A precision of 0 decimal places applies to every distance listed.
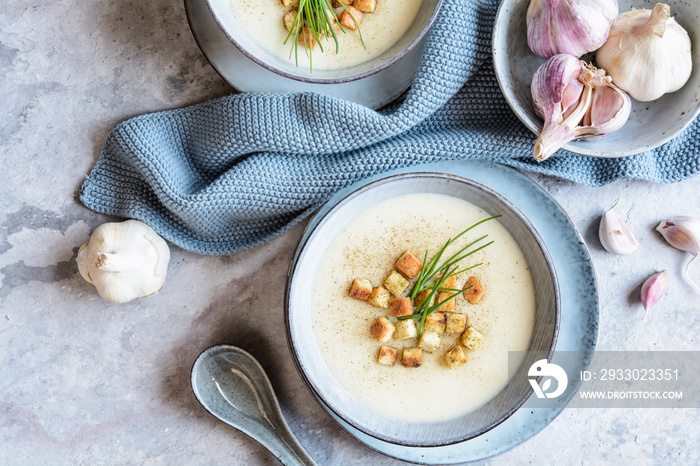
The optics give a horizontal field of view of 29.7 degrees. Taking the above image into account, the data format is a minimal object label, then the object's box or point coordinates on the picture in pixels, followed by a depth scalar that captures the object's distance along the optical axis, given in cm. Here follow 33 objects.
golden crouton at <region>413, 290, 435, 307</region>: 80
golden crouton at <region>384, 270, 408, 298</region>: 79
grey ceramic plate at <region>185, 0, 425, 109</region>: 81
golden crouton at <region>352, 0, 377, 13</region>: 80
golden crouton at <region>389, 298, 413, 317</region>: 79
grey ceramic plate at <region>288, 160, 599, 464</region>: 81
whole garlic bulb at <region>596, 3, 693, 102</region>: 77
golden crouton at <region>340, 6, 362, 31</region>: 80
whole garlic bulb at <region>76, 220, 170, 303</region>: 81
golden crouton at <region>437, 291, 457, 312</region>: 80
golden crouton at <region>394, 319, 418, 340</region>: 79
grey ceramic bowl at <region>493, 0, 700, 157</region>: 79
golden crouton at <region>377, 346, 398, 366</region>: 80
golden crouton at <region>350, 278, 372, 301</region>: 79
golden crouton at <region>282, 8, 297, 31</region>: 80
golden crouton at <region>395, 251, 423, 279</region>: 79
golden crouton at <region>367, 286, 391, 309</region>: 79
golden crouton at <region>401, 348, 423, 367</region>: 79
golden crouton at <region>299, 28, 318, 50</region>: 80
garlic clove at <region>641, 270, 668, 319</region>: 84
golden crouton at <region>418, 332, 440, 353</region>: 80
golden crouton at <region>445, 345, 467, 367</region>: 79
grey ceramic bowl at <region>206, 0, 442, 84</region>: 78
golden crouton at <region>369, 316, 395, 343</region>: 79
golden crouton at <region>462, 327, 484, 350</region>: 79
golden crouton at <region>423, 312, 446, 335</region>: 80
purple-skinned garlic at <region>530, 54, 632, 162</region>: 77
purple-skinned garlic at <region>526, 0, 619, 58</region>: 77
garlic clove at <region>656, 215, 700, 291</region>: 83
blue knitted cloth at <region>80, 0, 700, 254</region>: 80
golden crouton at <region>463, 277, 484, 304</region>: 79
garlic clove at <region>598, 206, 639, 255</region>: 83
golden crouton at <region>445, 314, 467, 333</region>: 80
